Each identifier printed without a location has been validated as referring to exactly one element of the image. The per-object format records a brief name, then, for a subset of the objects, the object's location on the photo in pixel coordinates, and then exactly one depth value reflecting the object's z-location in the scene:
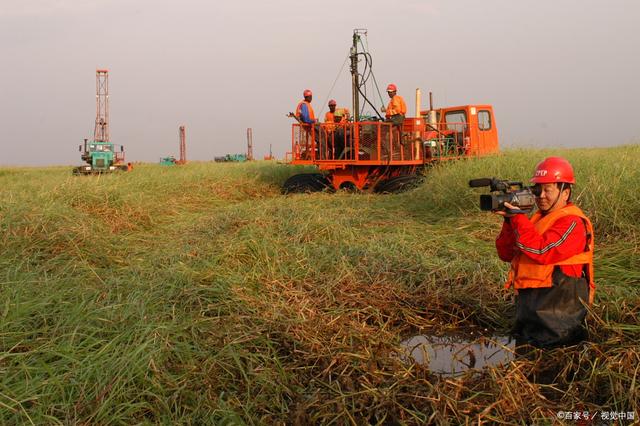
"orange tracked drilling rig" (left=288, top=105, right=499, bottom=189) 10.48
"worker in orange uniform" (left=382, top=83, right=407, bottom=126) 10.19
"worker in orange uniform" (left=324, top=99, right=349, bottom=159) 10.83
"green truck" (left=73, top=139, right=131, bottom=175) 22.64
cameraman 2.53
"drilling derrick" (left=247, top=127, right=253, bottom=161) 37.28
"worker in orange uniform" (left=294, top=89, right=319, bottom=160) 10.83
